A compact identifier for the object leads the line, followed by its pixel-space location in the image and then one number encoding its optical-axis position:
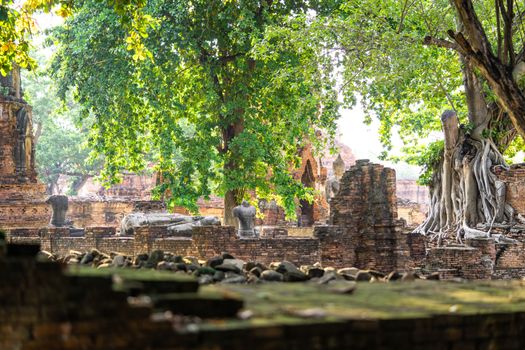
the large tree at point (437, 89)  19.86
